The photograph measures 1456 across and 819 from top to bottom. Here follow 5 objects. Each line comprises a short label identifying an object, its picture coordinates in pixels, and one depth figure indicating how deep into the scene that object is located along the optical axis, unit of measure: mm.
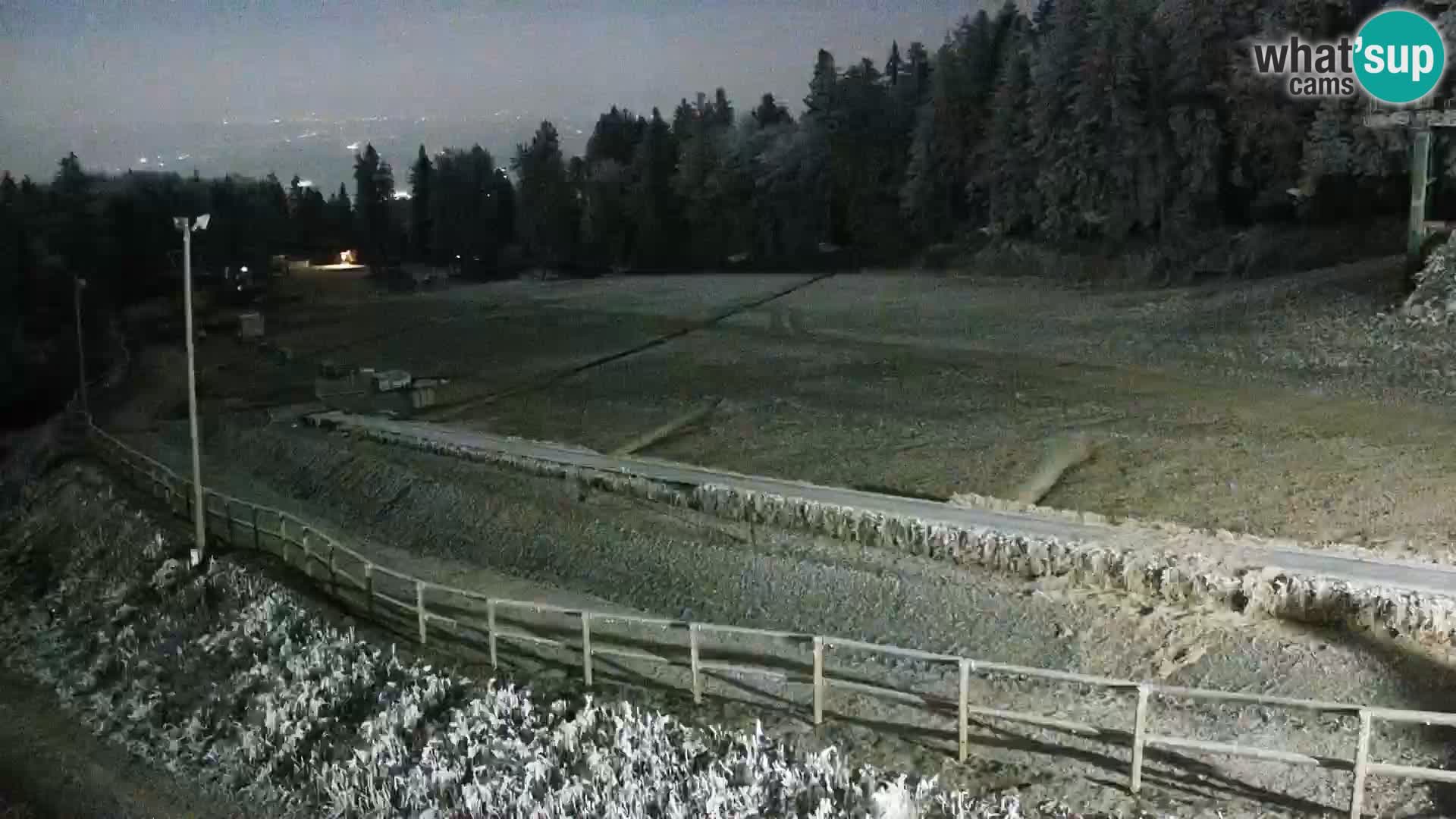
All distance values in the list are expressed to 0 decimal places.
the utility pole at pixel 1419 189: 44188
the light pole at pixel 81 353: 54750
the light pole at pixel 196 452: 27391
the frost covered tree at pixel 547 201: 135500
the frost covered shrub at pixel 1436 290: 42438
